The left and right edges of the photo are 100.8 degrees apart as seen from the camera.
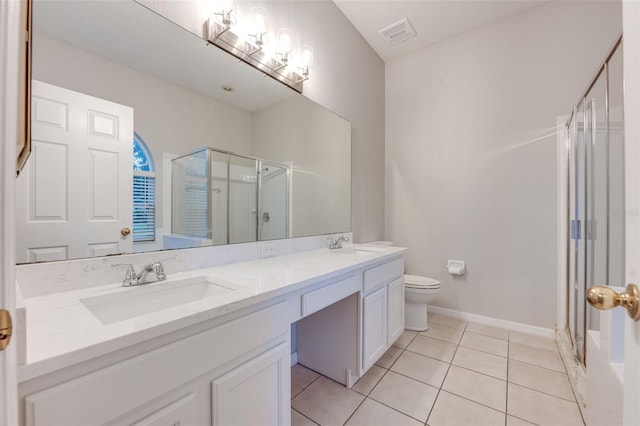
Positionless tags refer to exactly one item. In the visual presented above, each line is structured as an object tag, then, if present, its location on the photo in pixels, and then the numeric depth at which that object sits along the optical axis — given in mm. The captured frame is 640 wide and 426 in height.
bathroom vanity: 547
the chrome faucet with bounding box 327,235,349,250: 2088
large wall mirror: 893
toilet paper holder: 2617
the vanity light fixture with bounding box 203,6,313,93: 1345
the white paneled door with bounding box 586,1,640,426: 433
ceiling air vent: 2512
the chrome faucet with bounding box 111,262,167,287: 986
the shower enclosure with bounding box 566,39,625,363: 1309
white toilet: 2346
